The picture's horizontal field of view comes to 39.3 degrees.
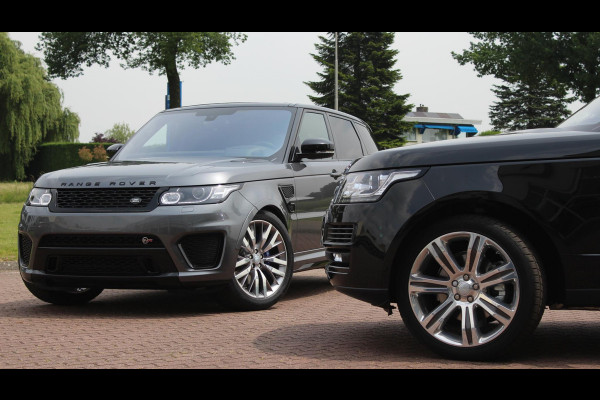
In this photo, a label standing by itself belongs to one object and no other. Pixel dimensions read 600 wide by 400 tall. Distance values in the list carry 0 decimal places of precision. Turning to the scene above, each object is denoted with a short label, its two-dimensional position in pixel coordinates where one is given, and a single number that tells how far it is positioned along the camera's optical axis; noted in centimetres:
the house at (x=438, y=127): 9806
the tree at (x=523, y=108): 9169
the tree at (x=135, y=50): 3928
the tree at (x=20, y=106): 4234
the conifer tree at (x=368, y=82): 6606
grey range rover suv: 667
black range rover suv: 462
